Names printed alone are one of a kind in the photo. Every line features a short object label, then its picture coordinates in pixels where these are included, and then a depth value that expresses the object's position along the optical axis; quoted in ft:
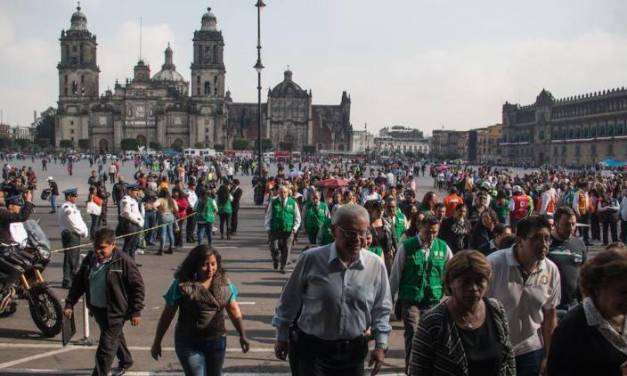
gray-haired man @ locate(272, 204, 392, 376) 13.74
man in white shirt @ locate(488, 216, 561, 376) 15.23
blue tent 184.21
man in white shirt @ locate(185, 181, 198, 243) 54.54
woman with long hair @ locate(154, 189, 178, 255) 47.08
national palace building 316.81
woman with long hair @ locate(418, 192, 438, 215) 33.76
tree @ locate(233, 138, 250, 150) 415.83
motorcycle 25.64
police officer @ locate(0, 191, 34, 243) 27.89
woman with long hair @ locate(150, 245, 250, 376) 15.71
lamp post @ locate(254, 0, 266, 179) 90.94
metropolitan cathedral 391.65
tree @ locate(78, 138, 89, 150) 409.90
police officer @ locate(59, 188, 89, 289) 34.76
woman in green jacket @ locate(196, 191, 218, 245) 47.01
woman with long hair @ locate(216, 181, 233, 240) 53.36
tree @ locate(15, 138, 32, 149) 465.06
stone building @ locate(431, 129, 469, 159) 595.88
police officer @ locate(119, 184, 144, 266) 40.42
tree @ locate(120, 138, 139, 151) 394.73
